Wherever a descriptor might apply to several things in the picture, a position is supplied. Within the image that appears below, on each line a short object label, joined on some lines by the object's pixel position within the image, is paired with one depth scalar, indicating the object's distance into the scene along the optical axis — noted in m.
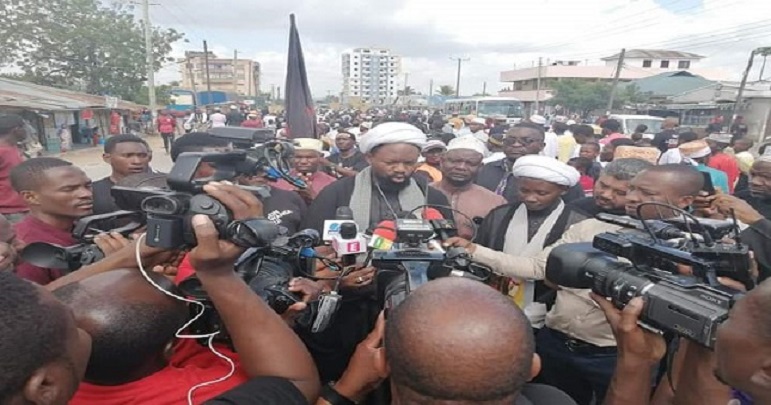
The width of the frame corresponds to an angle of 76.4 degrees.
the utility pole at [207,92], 34.50
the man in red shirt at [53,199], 2.41
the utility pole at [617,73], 27.01
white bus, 27.70
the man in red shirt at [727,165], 5.75
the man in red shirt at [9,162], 3.90
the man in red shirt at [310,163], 4.32
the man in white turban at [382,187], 2.75
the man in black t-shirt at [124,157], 3.64
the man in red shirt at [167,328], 1.23
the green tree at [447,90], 66.54
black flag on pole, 5.51
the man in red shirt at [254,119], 13.82
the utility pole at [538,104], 37.77
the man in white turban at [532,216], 2.49
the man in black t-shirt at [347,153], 6.40
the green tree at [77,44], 23.61
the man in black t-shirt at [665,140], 8.84
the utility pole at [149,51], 19.55
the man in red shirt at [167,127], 16.52
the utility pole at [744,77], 22.64
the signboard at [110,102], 19.06
